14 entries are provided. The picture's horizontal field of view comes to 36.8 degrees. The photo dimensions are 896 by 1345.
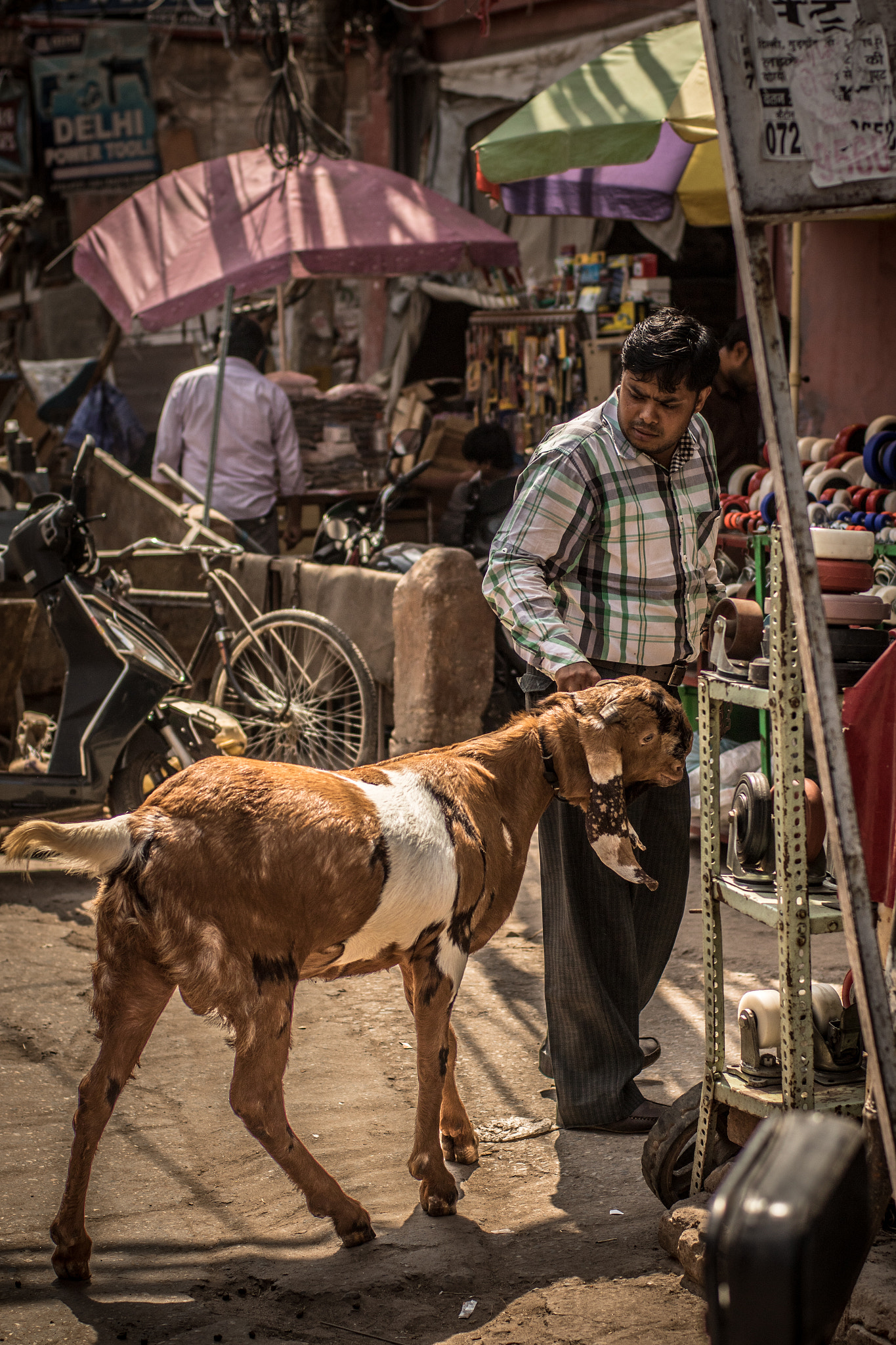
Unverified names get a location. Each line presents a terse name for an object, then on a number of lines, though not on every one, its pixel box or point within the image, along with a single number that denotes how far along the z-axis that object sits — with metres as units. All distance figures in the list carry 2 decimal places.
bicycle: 6.91
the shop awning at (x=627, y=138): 6.57
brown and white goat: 2.83
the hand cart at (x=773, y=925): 2.61
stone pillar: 6.56
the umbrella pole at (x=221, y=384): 8.20
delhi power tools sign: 16.06
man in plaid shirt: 3.32
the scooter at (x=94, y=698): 5.71
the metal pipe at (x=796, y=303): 6.08
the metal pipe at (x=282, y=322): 10.23
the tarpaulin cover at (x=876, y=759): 2.86
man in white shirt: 8.62
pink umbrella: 9.37
